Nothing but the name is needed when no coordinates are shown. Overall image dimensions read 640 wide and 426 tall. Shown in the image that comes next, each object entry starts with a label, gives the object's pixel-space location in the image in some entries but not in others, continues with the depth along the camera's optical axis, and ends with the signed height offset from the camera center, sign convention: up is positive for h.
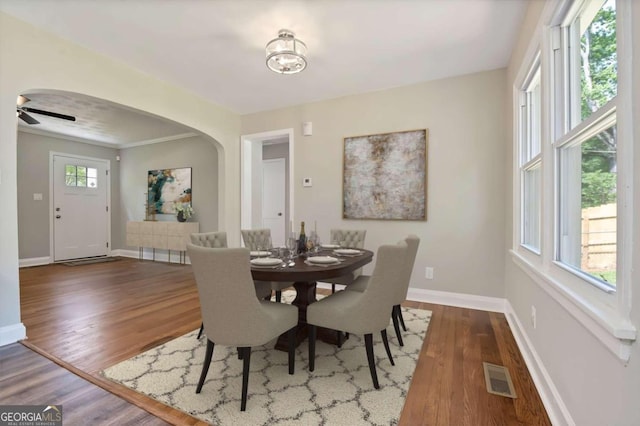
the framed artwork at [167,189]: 5.93 +0.48
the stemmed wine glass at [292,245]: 2.49 -0.29
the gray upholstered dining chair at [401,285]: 2.07 -0.62
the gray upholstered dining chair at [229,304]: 1.51 -0.51
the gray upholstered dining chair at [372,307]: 1.75 -0.61
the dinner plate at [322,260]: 2.05 -0.35
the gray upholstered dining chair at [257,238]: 3.24 -0.31
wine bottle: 2.51 -0.29
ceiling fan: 3.38 +1.19
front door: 5.87 +0.08
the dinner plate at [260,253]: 2.37 -0.35
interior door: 6.43 +0.29
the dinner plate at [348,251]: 2.46 -0.35
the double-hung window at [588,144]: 1.13 +0.31
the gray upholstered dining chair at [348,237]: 3.32 -0.30
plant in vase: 5.71 -0.01
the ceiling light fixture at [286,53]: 2.45 +1.34
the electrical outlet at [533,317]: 1.91 -0.72
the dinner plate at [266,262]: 1.94 -0.35
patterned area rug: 1.53 -1.08
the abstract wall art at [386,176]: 3.47 +0.44
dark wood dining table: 1.81 -0.41
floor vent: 1.72 -1.08
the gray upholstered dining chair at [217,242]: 2.44 -0.30
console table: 5.49 -0.46
